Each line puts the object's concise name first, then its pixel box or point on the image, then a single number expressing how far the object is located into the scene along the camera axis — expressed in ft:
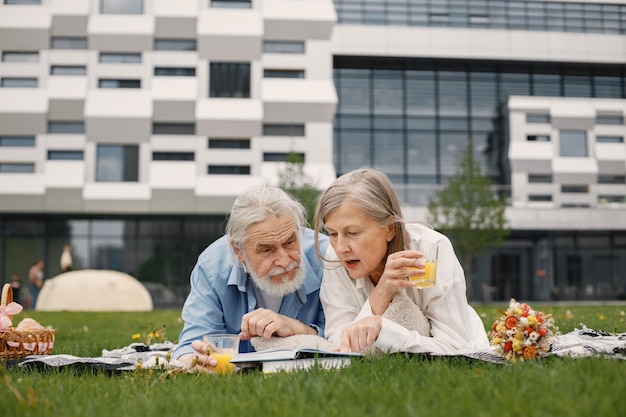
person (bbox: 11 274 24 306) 81.73
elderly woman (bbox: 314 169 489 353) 12.35
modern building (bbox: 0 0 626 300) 88.43
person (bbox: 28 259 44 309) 73.72
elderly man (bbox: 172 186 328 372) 13.84
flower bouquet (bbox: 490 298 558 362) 11.34
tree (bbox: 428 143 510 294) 75.46
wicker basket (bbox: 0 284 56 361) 14.62
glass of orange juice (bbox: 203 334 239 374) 12.47
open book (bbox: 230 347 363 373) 11.53
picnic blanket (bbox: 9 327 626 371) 11.53
